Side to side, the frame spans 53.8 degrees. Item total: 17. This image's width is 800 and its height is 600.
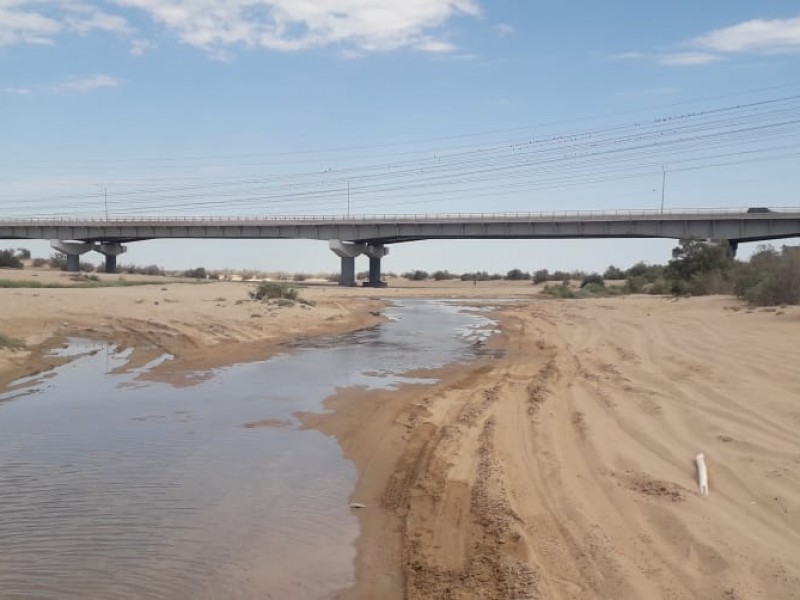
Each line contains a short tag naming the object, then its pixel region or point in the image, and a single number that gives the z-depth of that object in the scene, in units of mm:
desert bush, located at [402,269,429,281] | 135875
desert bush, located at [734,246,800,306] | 23688
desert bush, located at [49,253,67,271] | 98400
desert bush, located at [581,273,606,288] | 80225
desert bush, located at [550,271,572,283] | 110525
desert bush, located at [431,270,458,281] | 132388
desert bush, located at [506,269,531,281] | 128250
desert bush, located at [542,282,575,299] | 61656
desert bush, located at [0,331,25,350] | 16375
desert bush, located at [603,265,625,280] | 91125
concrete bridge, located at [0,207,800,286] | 68562
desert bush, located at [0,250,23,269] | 84500
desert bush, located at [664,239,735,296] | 40500
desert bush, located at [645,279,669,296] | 49809
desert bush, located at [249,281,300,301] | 37344
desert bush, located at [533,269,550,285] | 109125
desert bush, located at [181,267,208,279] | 111125
